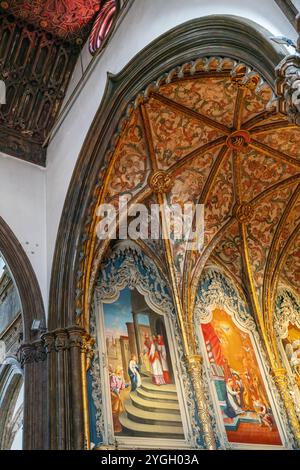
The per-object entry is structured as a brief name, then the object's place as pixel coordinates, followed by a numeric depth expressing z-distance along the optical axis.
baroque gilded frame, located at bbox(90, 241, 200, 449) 7.28
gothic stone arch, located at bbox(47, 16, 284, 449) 5.52
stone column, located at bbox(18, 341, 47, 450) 6.81
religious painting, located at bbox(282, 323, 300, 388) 9.44
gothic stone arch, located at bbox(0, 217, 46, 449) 6.91
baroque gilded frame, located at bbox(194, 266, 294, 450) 8.48
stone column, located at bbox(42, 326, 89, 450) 6.65
